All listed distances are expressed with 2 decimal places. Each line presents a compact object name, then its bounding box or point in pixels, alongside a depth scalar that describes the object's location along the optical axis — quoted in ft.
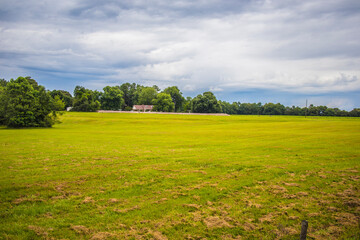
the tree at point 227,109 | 626.56
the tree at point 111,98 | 486.38
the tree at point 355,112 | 428.68
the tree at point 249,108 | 618.19
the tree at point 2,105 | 154.81
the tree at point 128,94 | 638.53
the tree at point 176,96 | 574.15
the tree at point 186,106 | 554.87
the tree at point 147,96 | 570.05
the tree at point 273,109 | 543.06
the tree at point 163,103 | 481.87
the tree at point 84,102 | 426.51
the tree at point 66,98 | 489.67
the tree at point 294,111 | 512.18
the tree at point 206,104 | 445.78
